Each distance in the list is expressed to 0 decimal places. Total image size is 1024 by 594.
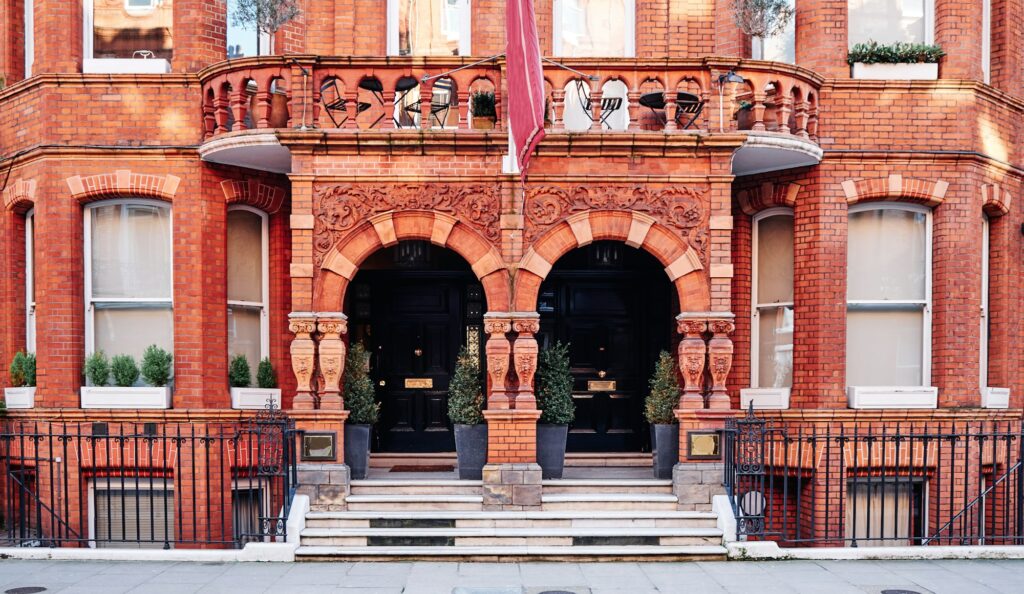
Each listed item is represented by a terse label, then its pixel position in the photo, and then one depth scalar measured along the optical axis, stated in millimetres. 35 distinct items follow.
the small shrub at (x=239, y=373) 10922
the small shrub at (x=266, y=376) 11109
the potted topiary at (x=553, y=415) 10320
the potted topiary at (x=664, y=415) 10352
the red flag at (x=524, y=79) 8500
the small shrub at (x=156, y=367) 10523
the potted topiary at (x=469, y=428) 10273
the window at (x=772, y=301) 11305
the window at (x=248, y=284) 11195
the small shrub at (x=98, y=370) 10617
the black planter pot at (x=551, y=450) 10336
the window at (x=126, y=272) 10930
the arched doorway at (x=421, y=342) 12508
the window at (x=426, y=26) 11477
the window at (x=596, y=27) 11500
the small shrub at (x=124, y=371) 10602
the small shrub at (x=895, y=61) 10969
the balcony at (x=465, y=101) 9883
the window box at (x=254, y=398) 10836
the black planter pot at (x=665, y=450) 10328
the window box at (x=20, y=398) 11031
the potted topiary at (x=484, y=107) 10578
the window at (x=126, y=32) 11039
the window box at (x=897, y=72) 11000
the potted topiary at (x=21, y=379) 11109
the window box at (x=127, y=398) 10547
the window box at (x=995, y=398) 11180
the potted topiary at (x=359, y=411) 10336
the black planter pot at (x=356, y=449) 10320
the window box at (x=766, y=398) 10961
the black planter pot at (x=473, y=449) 10266
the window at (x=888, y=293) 11086
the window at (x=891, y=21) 11234
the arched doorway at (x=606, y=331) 12492
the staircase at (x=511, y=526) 9180
